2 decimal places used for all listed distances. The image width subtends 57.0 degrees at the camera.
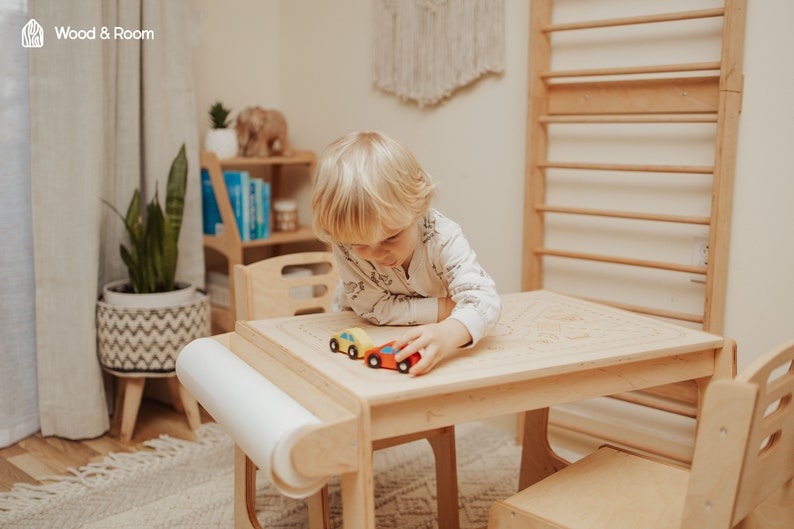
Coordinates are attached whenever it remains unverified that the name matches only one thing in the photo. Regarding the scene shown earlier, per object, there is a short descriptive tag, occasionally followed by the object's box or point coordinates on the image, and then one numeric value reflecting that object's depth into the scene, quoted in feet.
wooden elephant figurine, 9.39
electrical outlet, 6.84
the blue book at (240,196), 9.01
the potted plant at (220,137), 9.07
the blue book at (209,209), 9.14
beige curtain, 7.51
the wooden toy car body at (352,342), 4.26
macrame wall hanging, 8.01
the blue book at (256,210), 9.20
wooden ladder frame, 6.33
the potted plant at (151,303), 7.64
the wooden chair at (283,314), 5.34
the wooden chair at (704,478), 3.20
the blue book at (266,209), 9.36
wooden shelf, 8.82
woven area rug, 6.26
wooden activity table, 3.59
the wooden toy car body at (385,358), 4.02
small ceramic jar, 9.82
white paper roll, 3.44
